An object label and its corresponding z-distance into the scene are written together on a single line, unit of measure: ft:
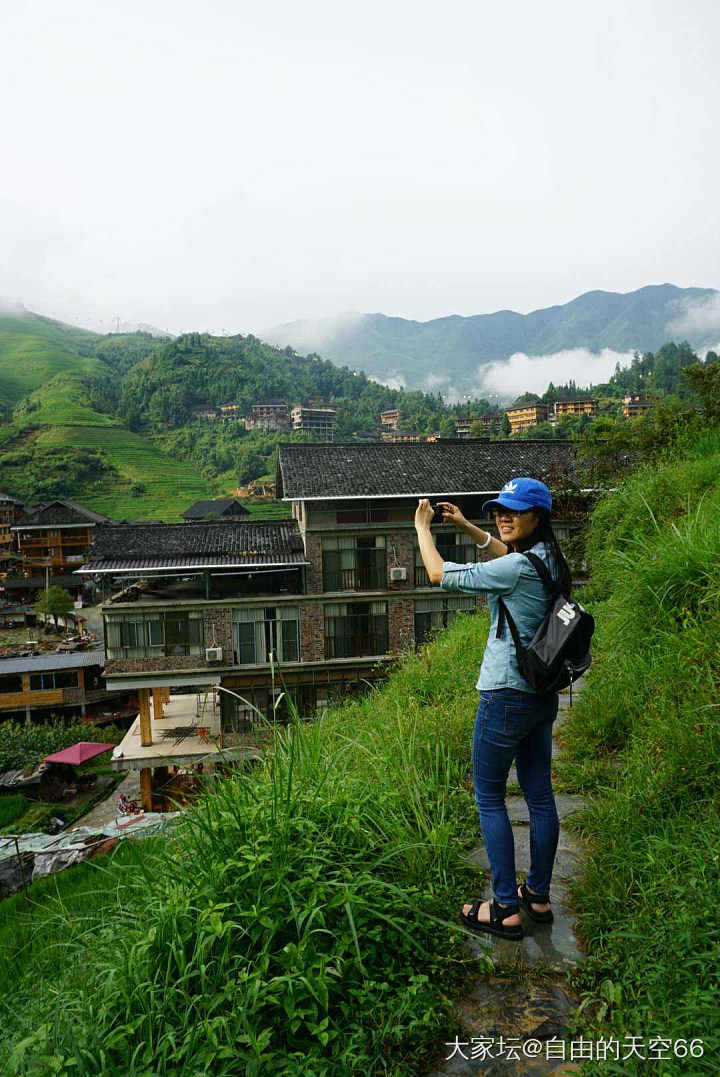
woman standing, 6.17
